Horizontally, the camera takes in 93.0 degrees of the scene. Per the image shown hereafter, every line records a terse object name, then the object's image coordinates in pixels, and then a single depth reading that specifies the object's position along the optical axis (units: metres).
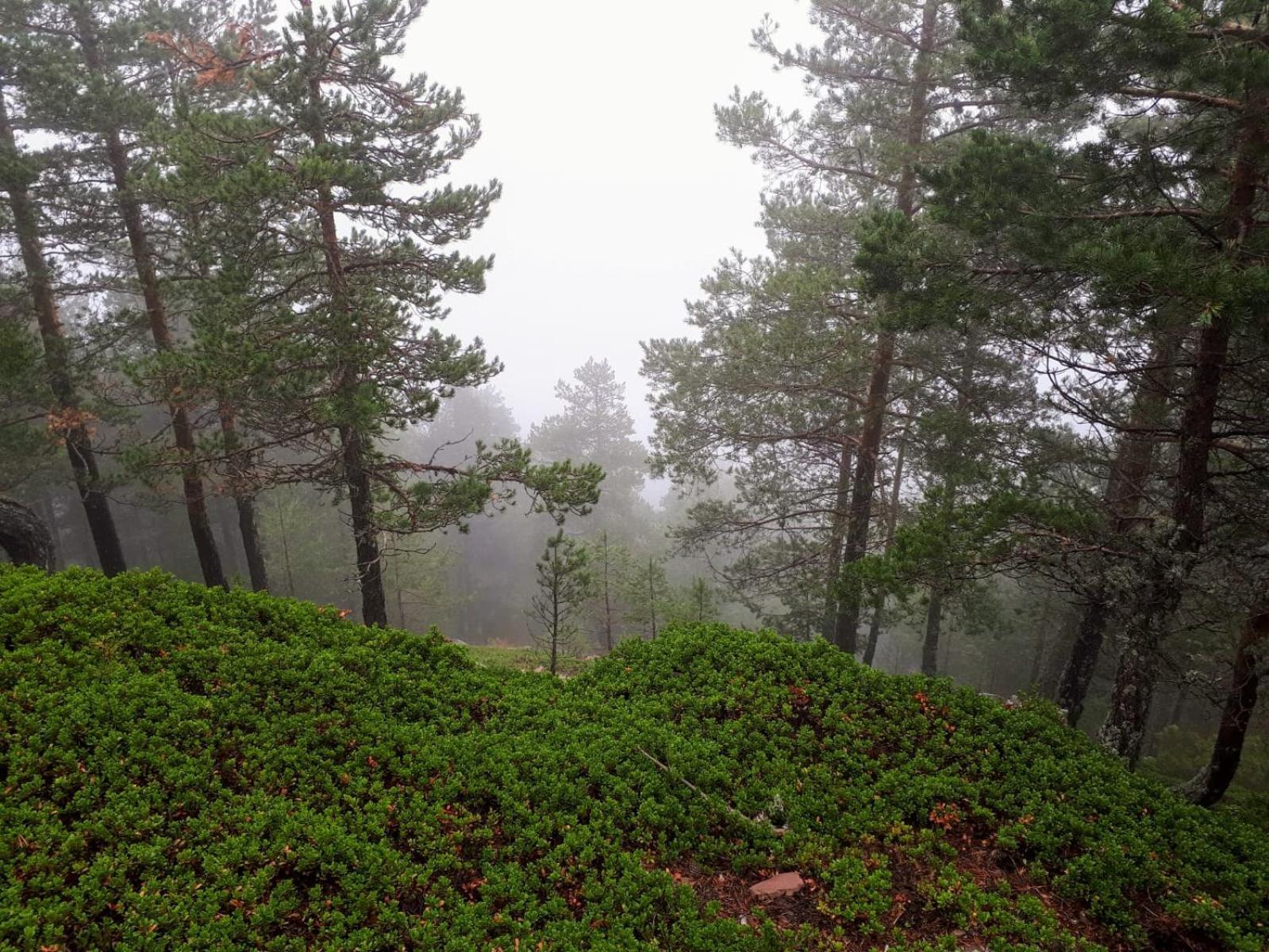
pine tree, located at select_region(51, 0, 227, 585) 10.45
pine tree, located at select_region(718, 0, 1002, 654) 9.57
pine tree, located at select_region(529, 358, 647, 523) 40.31
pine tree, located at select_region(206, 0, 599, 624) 8.48
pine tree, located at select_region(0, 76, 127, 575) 10.73
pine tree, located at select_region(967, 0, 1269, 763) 4.90
